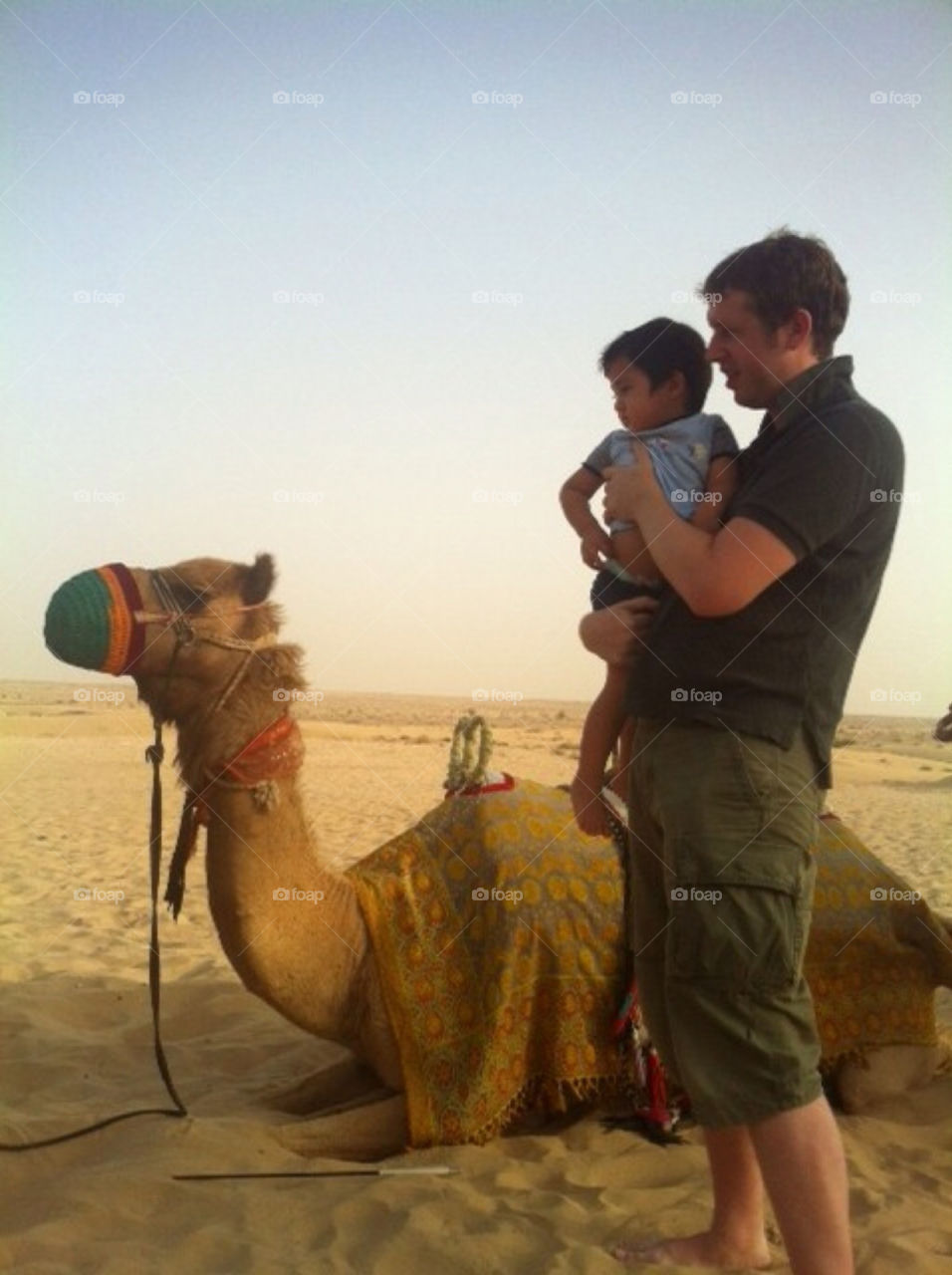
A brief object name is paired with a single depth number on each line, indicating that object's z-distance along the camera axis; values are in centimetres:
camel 380
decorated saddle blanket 409
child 300
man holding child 264
